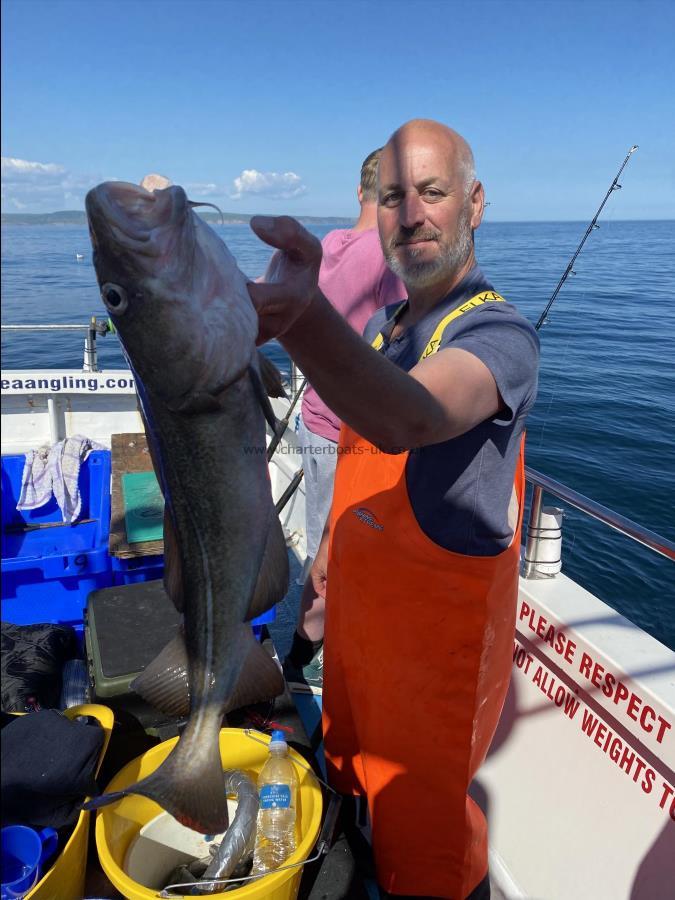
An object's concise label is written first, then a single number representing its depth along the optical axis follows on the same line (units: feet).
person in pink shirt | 11.73
